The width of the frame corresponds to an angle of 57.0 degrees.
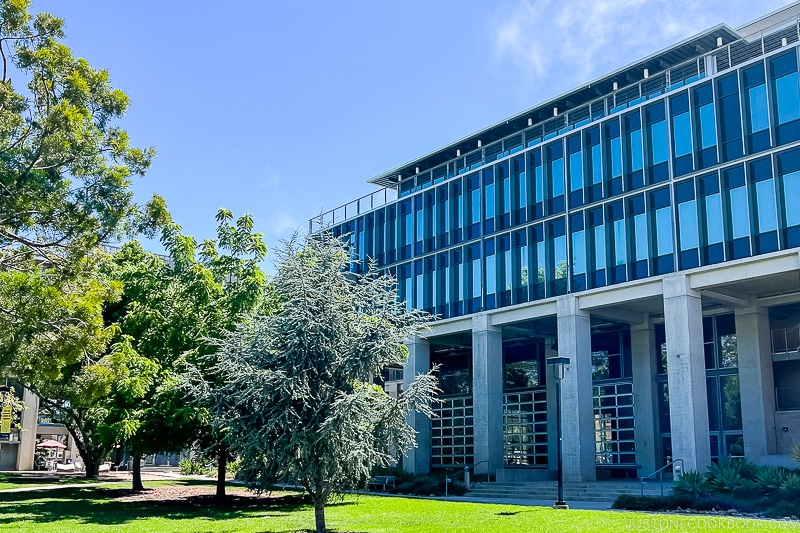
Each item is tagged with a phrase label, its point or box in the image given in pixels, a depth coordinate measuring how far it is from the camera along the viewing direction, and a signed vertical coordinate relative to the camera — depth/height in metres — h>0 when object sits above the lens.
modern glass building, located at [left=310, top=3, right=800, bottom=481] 27.39 +6.35
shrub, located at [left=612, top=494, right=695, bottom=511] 21.75 -2.71
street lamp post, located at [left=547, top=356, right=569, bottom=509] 23.81 +1.43
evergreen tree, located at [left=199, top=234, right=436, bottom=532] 15.30 +0.51
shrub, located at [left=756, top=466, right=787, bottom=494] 21.50 -1.99
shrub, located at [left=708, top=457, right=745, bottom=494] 22.80 -2.10
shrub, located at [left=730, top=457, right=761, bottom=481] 23.81 -1.91
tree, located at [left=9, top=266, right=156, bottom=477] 17.11 +1.46
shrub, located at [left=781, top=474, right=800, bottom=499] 20.20 -2.11
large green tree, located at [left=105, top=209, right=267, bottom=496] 22.78 +3.26
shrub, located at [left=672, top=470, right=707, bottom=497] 23.19 -2.33
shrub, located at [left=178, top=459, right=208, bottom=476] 46.75 -3.65
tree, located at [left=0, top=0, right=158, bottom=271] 16.17 +5.72
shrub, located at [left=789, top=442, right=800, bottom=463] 21.52 -1.27
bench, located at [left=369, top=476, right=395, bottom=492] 33.34 -3.15
